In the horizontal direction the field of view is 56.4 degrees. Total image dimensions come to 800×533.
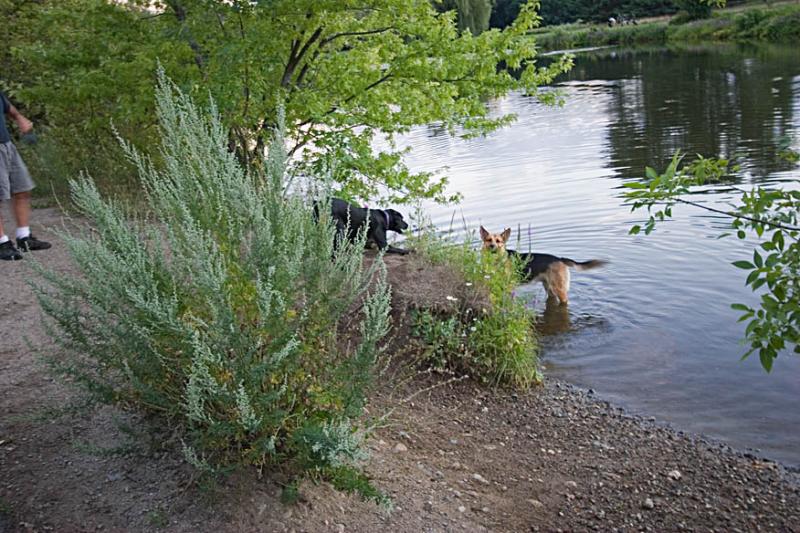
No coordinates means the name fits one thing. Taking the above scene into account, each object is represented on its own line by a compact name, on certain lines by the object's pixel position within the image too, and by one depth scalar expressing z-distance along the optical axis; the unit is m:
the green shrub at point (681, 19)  54.97
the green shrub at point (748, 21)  43.03
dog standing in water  8.81
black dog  8.46
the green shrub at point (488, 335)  6.36
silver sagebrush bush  3.40
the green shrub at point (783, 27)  39.53
